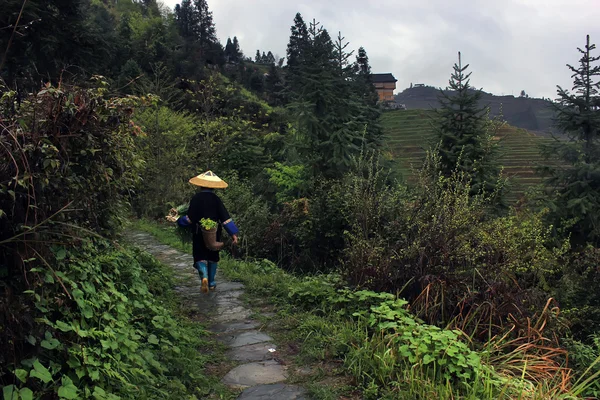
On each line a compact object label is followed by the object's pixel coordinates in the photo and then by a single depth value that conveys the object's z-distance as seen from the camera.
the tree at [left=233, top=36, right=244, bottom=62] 76.34
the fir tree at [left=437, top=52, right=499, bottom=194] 12.62
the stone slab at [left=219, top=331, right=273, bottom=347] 4.34
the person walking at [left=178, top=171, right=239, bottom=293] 6.08
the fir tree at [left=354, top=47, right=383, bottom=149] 15.71
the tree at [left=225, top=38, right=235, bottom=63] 76.49
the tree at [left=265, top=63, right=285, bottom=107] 54.68
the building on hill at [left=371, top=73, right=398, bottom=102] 101.25
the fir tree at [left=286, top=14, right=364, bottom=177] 12.54
